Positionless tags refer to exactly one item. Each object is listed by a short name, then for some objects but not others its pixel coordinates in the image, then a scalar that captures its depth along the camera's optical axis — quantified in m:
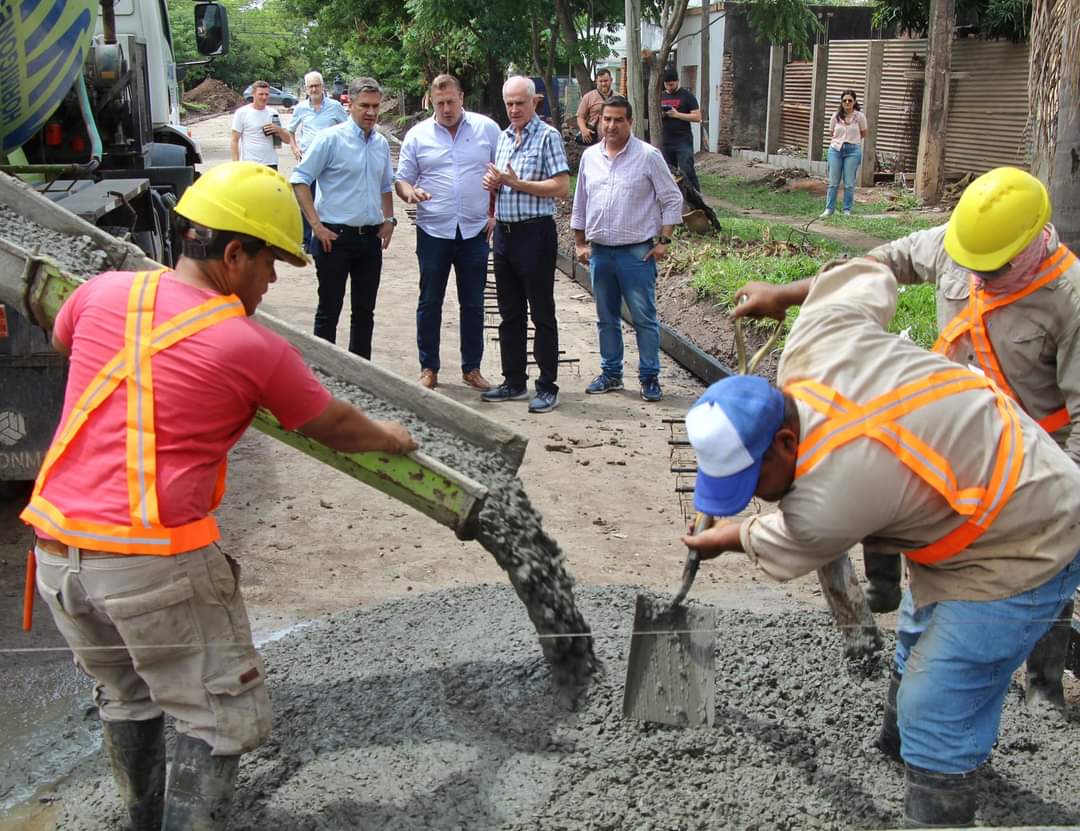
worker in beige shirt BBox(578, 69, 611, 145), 15.45
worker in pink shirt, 2.71
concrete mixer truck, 5.05
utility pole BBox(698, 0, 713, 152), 25.06
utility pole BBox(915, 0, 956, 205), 15.38
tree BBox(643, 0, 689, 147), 13.73
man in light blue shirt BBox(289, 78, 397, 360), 7.42
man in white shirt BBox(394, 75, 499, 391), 7.64
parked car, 30.84
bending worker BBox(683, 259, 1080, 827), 2.49
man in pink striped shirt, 7.57
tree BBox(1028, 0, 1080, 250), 6.32
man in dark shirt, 14.80
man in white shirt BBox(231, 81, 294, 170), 12.94
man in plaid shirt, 7.54
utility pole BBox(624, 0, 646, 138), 13.64
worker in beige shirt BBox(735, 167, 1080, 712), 3.53
